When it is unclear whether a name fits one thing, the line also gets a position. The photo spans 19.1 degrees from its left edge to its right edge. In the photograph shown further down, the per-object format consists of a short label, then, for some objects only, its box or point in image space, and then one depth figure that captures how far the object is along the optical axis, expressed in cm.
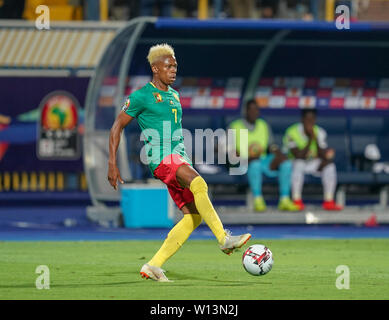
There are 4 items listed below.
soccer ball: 1065
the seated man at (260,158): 1919
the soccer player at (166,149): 1048
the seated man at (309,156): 1941
